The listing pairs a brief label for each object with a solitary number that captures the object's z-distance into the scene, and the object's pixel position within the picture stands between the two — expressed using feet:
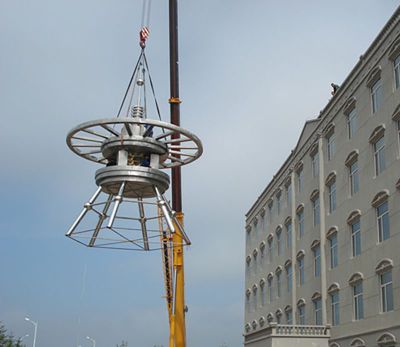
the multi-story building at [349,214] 85.56
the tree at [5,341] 169.07
